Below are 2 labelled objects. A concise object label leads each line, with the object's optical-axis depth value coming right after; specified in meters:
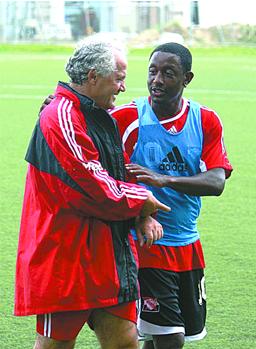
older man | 9.41
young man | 11.03
